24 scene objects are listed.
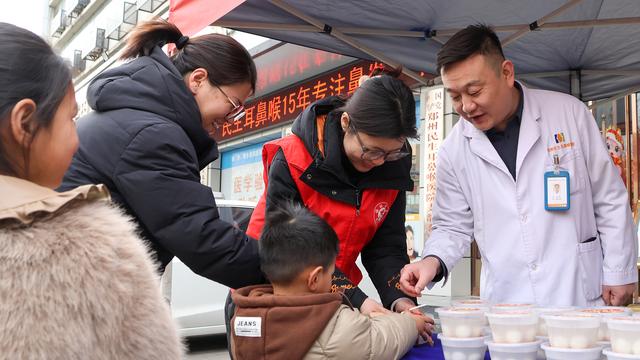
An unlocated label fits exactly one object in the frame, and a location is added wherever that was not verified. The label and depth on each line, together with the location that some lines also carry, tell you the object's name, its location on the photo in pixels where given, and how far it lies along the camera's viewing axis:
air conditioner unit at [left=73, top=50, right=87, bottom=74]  19.11
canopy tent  2.73
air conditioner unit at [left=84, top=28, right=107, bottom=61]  18.22
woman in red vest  1.80
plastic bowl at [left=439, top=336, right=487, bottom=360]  1.31
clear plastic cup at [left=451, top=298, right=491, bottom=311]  1.50
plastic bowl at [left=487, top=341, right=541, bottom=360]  1.21
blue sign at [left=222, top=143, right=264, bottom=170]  10.94
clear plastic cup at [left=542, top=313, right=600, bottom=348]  1.14
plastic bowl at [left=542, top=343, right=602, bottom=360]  1.13
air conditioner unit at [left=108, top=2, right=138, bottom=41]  15.92
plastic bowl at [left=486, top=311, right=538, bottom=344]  1.23
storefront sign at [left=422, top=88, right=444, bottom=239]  6.84
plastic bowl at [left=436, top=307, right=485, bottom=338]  1.33
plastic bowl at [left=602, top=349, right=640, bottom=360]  1.06
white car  4.98
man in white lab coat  1.91
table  1.50
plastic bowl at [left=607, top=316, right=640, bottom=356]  1.08
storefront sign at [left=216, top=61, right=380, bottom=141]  8.01
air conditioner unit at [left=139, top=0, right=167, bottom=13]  14.27
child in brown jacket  1.43
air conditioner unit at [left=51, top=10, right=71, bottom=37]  22.71
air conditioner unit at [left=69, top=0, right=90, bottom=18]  20.38
